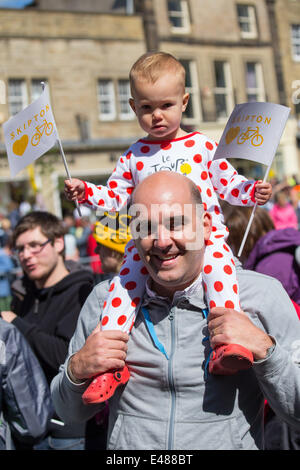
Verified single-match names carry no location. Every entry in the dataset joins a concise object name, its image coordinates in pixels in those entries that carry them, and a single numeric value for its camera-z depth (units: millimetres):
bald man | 2156
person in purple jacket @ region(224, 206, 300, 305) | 3320
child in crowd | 2326
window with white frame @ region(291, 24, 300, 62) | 28078
